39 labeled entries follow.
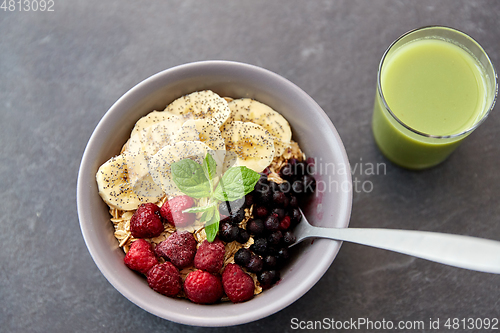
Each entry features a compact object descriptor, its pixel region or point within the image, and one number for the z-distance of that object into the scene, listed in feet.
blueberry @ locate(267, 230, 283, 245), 1.21
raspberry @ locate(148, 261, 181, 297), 1.17
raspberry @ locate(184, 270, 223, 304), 1.16
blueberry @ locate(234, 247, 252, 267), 1.20
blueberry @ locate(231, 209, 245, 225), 1.20
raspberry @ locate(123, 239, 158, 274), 1.19
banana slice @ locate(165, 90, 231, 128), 1.30
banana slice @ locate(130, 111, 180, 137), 1.28
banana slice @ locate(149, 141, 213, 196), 1.23
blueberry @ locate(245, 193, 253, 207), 1.23
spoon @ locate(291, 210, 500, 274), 1.02
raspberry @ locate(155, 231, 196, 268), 1.19
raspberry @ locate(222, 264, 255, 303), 1.17
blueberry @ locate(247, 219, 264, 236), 1.21
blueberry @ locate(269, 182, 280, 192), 1.24
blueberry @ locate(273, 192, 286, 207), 1.23
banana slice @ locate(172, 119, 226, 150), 1.26
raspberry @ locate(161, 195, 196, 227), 1.21
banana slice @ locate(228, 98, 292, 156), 1.30
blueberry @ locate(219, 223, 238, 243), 1.19
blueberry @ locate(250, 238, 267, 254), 1.21
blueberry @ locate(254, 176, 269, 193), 1.23
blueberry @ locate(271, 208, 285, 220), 1.22
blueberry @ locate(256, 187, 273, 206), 1.22
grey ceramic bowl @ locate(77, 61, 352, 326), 1.15
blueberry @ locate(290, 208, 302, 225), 1.24
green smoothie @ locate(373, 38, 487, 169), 1.28
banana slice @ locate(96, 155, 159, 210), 1.22
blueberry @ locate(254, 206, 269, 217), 1.22
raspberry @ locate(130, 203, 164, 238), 1.20
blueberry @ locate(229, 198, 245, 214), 1.21
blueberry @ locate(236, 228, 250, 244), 1.21
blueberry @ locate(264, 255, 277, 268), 1.21
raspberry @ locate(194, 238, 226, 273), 1.18
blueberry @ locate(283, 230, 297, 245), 1.22
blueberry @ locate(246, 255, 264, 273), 1.19
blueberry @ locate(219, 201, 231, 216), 1.20
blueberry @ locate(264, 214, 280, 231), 1.21
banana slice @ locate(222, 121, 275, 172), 1.29
